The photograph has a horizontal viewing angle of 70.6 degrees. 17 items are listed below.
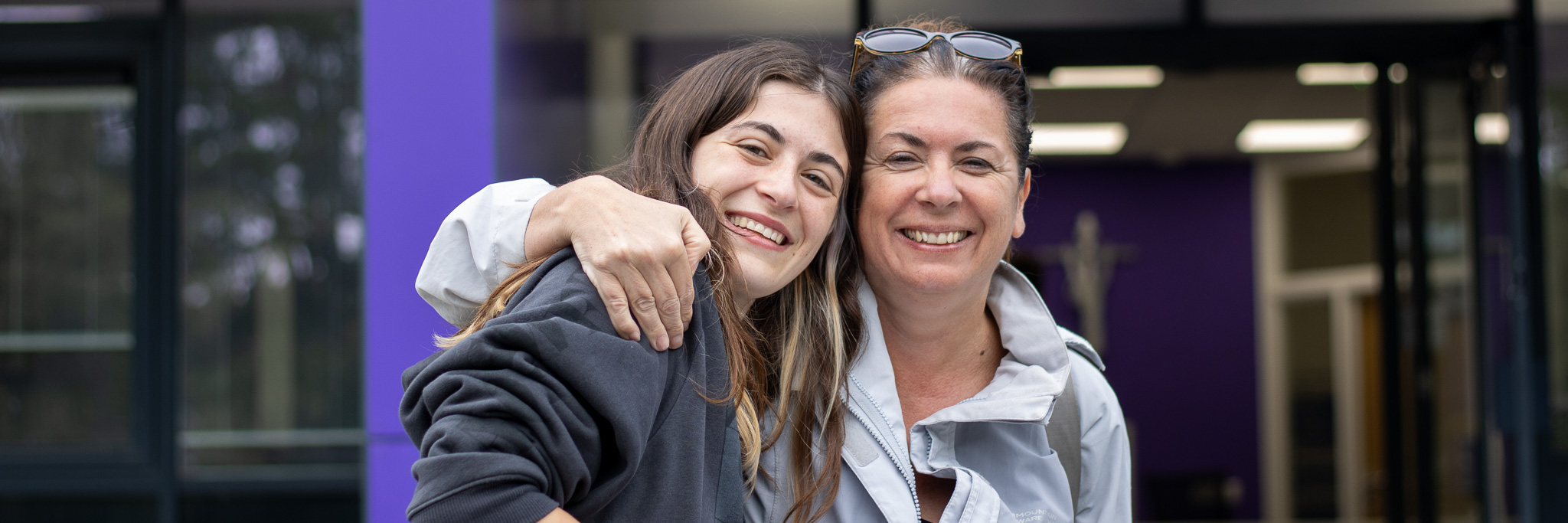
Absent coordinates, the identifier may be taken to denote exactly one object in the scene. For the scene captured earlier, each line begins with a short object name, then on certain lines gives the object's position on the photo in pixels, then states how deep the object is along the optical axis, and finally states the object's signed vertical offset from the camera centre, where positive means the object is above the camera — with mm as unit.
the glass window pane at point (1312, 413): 9000 -1259
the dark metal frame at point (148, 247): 3881 +161
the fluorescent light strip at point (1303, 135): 7844 +925
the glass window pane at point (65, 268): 4133 +101
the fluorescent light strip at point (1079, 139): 8055 +959
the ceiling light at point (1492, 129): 3695 +422
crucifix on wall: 9203 -30
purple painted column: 2730 +382
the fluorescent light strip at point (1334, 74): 6055 +1044
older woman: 1468 -101
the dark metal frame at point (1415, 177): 3600 +273
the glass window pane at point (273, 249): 3654 +135
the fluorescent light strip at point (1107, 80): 6039 +1070
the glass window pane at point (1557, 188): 3738 +217
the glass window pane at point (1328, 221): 8914 +310
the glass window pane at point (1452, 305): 3807 -172
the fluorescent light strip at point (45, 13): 4031 +1027
